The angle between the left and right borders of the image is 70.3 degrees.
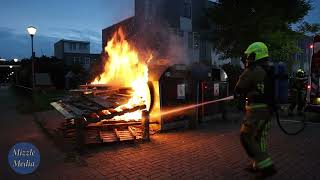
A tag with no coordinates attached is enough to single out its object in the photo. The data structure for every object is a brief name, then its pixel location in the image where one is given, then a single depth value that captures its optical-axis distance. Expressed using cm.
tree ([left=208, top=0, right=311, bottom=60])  1444
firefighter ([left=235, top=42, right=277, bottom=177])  347
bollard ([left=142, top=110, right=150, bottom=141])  569
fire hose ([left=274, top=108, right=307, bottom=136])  612
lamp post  1201
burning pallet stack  520
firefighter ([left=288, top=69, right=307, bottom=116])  891
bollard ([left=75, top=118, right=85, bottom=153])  501
